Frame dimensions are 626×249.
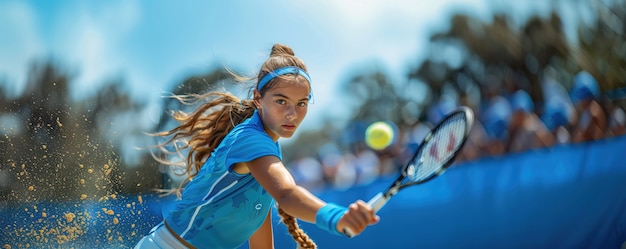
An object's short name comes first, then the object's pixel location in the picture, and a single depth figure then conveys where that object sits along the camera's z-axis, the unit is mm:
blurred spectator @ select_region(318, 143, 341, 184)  8586
